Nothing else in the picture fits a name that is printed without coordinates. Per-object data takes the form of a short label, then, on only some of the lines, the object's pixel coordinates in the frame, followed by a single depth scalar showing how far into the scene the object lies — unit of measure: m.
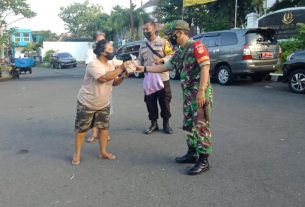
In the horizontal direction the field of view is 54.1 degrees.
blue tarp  18.15
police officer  4.72
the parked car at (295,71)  7.92
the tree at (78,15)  60.45
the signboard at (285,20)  13.22
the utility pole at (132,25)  29.82
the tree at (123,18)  33.28
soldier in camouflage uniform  3.30
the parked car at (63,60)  28.44
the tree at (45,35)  60.06
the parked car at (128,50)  13.84
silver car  9.44
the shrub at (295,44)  10.92
